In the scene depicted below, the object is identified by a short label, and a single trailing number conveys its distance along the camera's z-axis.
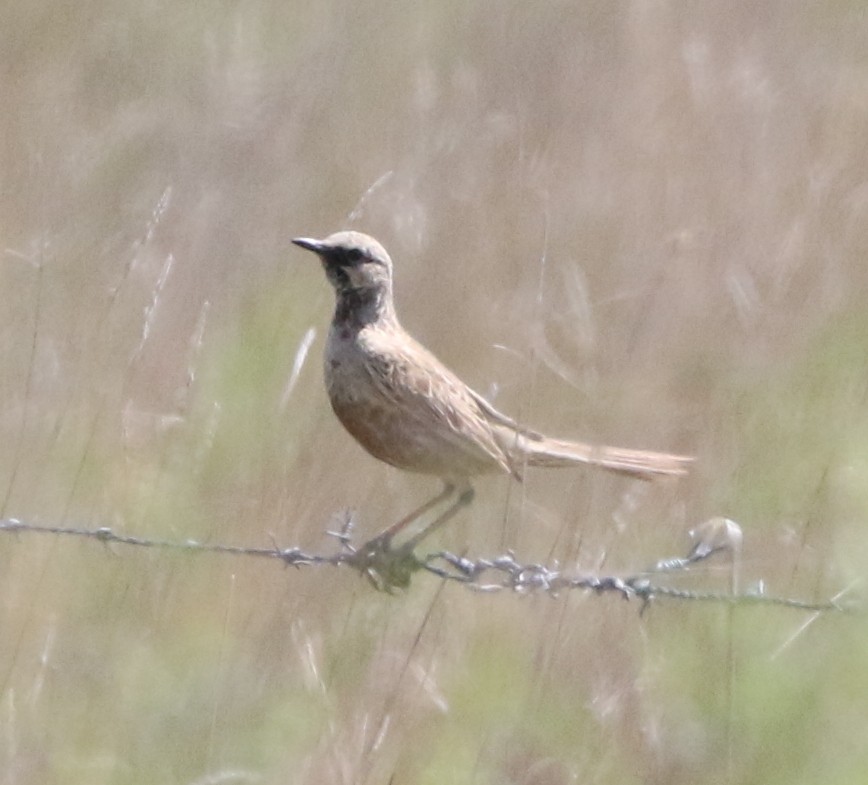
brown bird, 8.97
